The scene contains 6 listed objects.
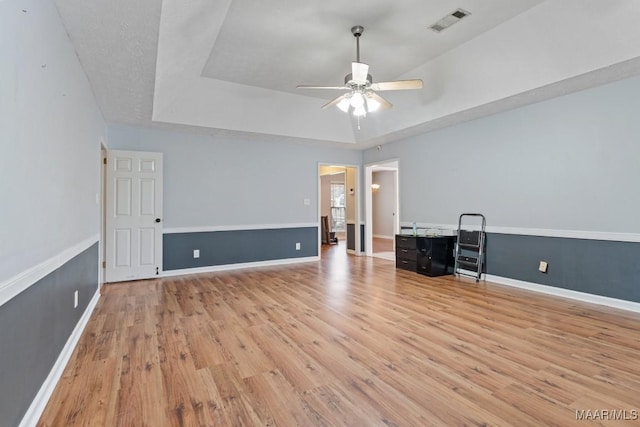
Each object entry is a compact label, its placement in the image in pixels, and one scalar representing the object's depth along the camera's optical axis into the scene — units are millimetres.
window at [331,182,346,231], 12384
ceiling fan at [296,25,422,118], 3373
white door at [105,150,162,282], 4859
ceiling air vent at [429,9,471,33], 3271
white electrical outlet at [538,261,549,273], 4145
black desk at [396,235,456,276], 5137
